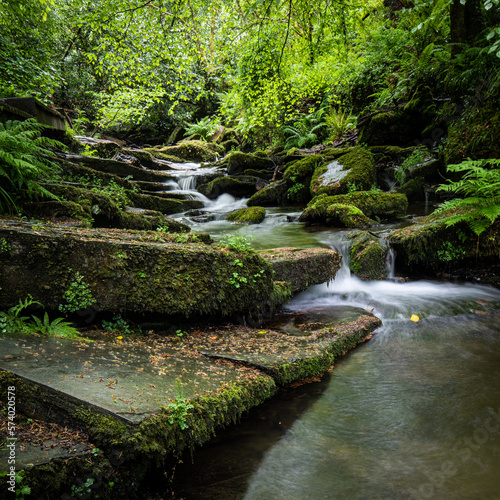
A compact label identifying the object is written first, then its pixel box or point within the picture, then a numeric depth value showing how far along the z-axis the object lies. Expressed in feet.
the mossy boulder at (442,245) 19.38
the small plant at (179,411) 6.39
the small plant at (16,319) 8.24
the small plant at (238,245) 12.17
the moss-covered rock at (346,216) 27.02
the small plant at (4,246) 8.95
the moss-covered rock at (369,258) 20.92
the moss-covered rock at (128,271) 9.21
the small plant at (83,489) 5.09
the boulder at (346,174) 32.71
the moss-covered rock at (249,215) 32.17
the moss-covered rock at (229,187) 42.50
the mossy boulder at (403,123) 37.04
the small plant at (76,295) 9.55
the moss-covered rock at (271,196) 39.47
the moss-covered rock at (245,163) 47.37
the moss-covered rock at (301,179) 38.68
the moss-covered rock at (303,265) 15.39
